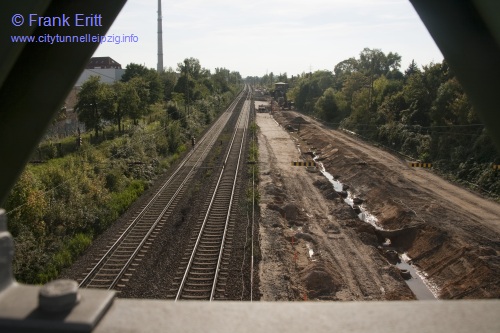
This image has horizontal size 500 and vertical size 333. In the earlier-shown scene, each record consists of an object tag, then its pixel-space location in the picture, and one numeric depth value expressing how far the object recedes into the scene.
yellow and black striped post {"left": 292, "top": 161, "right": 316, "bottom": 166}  18.30
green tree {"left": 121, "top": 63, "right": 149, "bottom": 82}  43.54
